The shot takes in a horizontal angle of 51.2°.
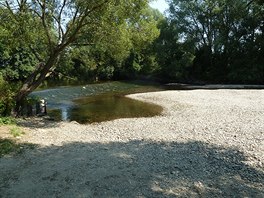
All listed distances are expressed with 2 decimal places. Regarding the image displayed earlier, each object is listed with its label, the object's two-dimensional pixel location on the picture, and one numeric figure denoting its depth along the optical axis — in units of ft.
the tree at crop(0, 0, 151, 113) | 40.91
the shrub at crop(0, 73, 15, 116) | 44.60
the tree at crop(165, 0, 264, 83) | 141.28
